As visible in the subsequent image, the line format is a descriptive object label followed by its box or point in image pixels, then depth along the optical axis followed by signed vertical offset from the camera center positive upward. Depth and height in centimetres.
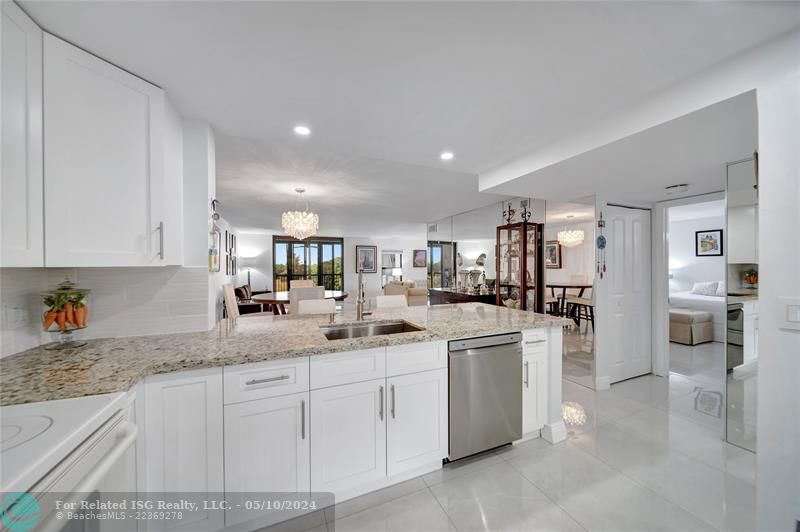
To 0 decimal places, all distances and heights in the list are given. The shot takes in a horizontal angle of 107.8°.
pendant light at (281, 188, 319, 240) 467 +69
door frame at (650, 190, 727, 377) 354 -30
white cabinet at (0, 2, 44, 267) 105 +47
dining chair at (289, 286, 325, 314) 465 -45
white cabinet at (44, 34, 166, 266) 122 +48
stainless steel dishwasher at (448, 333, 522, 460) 193 -88
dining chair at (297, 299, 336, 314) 244 -35
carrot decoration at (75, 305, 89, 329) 152 -27
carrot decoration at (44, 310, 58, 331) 146 -26
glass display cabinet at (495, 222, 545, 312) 393 +0
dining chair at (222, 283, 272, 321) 278 -35
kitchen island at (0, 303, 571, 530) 131 -71
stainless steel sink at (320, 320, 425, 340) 220 -50
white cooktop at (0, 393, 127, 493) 69 -48
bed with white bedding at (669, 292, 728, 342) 482 -70
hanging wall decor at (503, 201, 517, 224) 436 +77
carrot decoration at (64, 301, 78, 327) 150 -23
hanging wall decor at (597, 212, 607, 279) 324 +18
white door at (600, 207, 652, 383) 336 -32
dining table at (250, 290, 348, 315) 477 -58
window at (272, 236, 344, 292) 918 +13
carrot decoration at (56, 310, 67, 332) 148 -27
